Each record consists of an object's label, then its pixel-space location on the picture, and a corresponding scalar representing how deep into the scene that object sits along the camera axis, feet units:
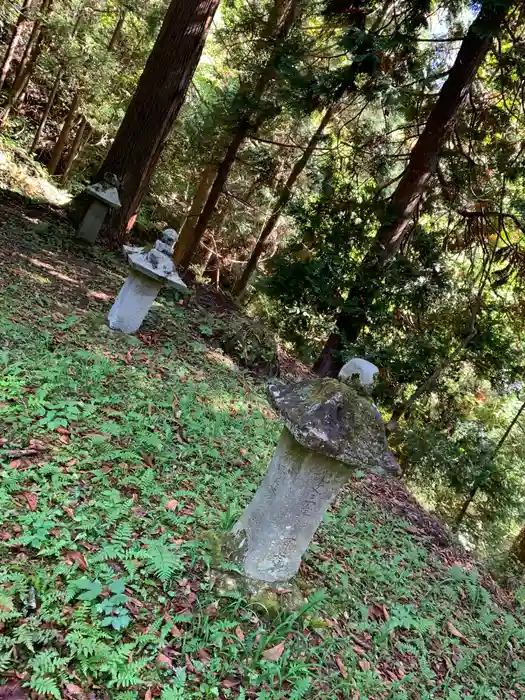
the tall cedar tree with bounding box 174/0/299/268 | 32.01
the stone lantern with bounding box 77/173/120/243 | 25.66
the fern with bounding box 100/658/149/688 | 7.14
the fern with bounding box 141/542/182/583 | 9.12
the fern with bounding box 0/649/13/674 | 6.69
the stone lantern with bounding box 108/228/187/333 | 18.62
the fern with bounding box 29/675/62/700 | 6.56
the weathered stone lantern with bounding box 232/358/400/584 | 9.33
